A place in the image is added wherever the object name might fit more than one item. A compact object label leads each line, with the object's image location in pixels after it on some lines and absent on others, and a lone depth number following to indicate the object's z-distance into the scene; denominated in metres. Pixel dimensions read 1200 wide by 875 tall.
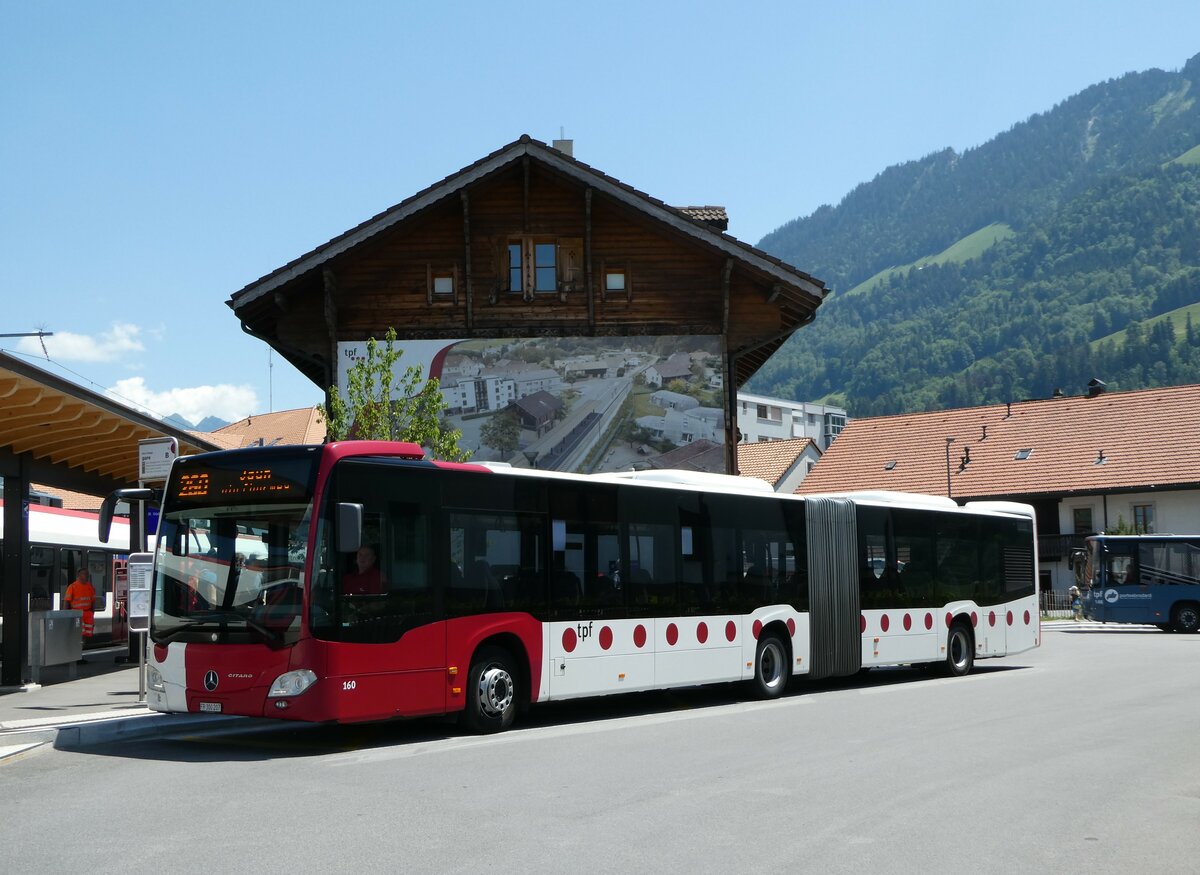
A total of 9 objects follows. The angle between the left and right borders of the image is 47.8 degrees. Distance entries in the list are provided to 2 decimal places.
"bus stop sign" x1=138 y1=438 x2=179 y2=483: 15.58
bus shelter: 16.05
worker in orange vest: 23.09
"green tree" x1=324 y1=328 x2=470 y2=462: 24.16
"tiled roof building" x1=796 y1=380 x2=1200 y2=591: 57.09
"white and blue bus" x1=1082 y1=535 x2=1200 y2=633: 39.12
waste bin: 19.48
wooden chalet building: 29.67
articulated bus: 12.29
